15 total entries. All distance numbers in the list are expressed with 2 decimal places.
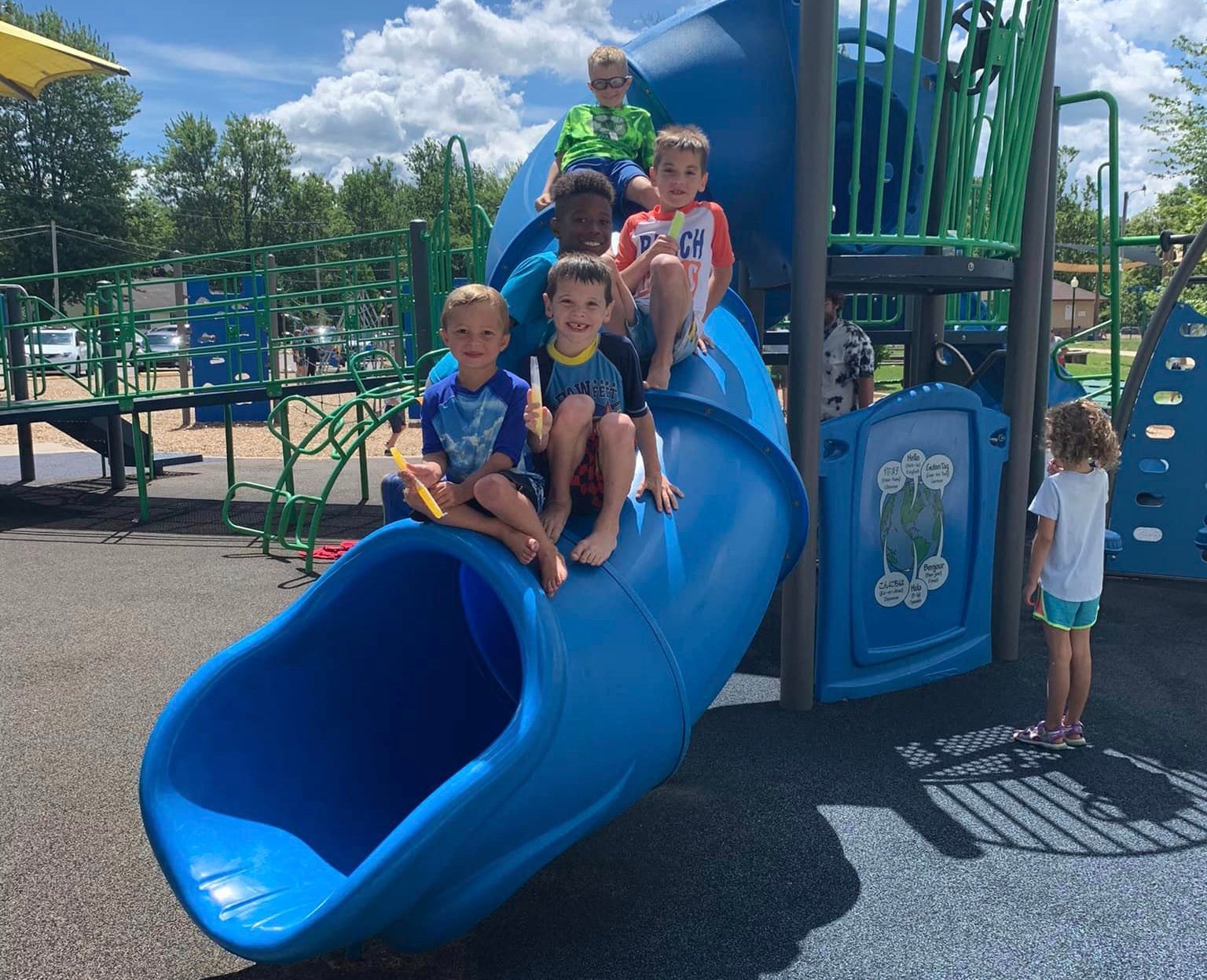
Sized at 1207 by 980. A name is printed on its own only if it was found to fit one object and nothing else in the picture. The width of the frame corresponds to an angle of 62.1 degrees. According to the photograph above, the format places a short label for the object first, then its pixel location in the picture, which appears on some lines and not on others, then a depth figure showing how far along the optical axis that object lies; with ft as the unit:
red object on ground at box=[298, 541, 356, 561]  25.34
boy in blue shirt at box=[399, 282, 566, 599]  8.55
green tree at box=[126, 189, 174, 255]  157.17
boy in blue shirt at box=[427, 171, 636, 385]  10.44
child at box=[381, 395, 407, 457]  14.82
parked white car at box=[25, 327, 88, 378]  92.63
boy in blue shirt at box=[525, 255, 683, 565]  9.17
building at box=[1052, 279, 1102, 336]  226.79
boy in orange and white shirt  11.18
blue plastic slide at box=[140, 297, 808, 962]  7.68
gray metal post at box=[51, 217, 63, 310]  134.95
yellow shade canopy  29.32
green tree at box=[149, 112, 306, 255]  208.33
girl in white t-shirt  12.94
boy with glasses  15.01
